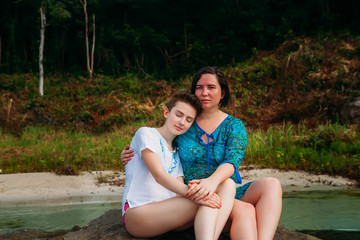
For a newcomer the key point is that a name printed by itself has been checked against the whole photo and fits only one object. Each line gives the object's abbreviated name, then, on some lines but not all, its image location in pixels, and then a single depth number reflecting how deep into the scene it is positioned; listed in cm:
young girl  230
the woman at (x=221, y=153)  249
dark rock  263
